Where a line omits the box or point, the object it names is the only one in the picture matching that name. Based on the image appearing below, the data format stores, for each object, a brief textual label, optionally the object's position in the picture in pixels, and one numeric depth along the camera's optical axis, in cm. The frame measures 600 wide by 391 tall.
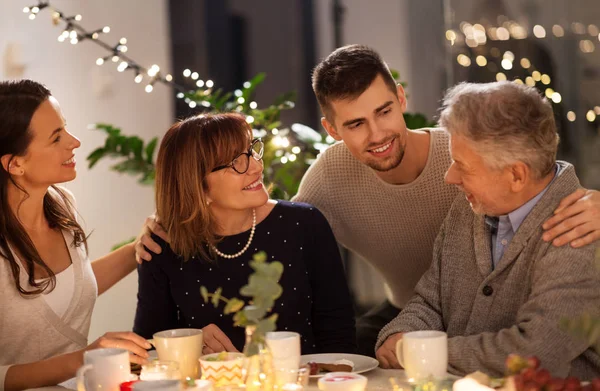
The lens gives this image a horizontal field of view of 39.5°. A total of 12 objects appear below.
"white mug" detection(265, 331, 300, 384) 168
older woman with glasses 243
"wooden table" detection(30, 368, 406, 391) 178
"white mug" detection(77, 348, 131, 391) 170
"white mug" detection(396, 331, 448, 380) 164
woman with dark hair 237
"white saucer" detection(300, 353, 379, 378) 189
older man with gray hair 185
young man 259
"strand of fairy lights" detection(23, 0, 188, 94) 320
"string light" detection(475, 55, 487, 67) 455
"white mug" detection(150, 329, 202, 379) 183
